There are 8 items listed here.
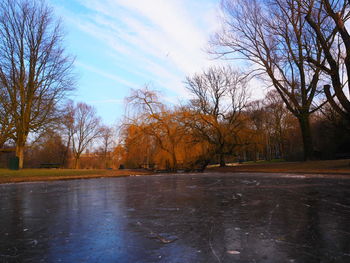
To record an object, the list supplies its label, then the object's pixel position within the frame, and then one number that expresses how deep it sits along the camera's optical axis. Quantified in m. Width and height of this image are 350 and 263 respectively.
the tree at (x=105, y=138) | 48.35
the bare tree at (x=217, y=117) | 24.70
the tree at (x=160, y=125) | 23.17
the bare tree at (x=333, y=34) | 15.29
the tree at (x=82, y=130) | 44.78
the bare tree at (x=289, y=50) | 17.08
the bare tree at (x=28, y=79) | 19.95
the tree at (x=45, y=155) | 37.38
